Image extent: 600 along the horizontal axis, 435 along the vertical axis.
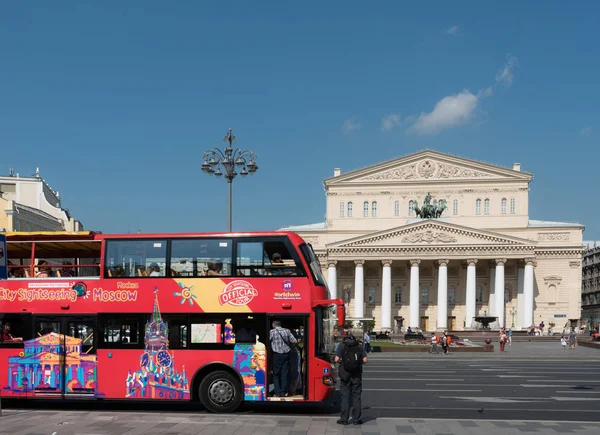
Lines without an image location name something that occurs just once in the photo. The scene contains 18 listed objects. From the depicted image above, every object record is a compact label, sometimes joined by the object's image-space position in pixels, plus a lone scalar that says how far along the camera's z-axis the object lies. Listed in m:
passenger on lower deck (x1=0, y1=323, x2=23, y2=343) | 14.55
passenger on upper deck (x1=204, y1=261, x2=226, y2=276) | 13.99
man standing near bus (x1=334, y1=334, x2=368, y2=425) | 12.21
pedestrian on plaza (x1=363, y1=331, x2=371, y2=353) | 38.97
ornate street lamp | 25.86
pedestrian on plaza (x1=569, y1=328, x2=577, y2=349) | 49.59
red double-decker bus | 13.59
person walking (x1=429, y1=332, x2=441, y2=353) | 40.61
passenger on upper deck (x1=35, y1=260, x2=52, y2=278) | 14.74
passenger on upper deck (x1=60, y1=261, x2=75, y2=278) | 14.79
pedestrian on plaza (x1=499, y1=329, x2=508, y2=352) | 44.31
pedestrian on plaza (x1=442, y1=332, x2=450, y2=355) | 39.97
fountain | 69.69
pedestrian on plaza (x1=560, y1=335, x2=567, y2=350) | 49.32
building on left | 62.84
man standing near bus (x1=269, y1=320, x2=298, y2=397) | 13.45
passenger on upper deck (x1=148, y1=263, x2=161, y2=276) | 14.12
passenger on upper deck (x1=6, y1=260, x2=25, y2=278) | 15.22
